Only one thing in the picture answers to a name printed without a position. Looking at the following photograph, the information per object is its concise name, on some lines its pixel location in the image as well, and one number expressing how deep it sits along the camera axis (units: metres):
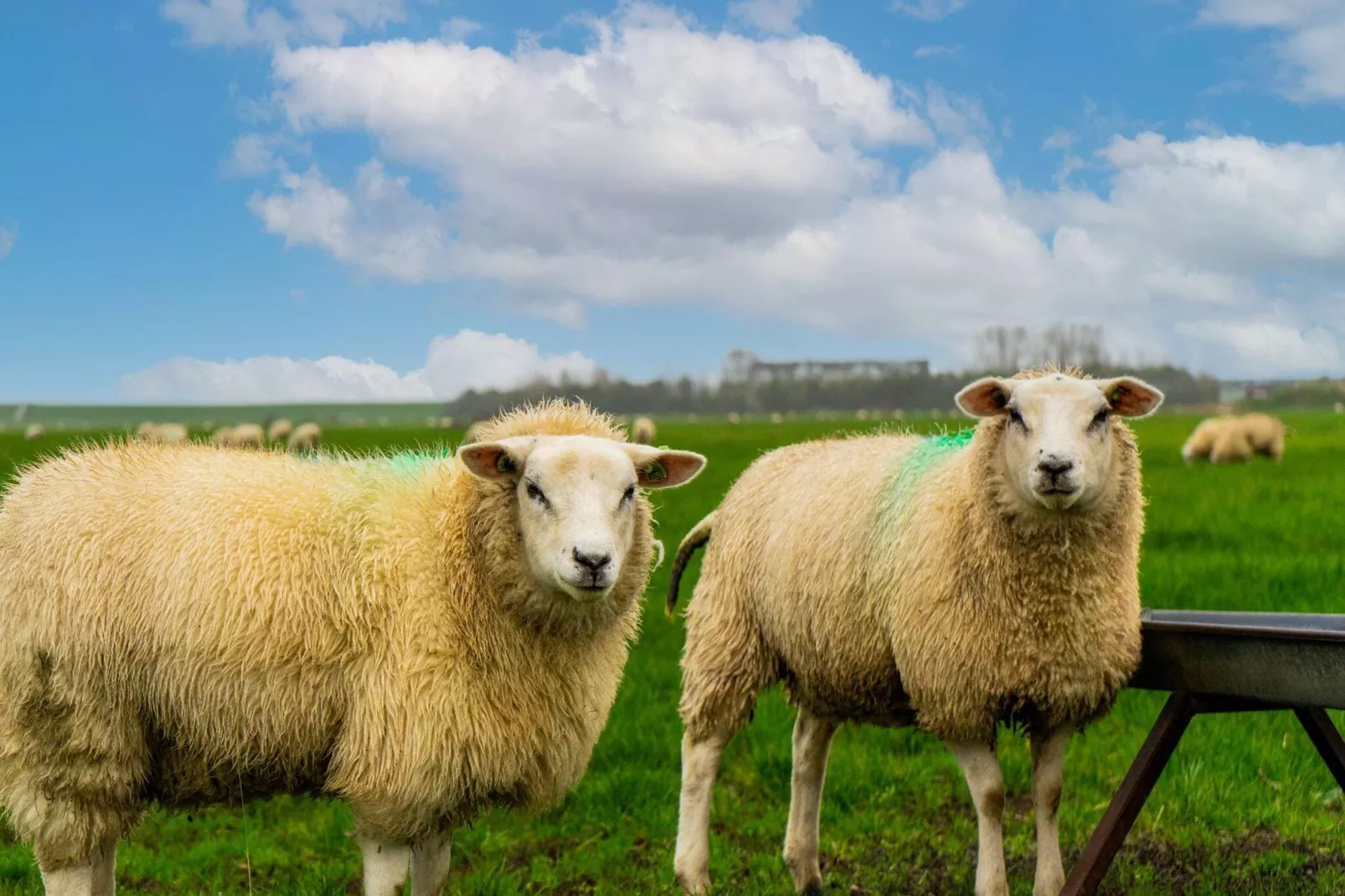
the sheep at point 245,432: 33.71
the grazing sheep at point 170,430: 36.25
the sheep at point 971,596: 4.65
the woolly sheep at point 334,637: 4.04
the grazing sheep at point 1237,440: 27.14
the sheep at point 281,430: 44.41
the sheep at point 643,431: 38.41
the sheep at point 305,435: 39.19
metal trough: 3.99
